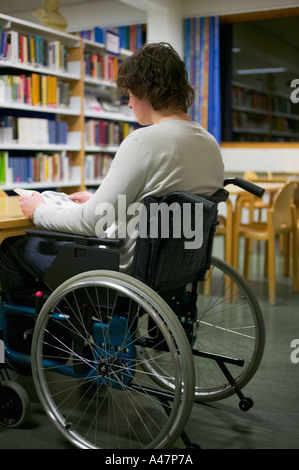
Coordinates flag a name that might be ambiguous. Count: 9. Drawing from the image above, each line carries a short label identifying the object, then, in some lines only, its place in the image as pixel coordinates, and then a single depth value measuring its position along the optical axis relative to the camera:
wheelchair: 1.40
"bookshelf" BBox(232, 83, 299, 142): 6.76
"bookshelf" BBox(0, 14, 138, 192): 4.27
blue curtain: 6.39
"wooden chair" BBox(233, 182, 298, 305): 3.36
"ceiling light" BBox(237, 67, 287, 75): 6.81
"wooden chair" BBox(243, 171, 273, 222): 4.66
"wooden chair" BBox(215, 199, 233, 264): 3.40
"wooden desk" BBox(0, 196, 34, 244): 1.64
